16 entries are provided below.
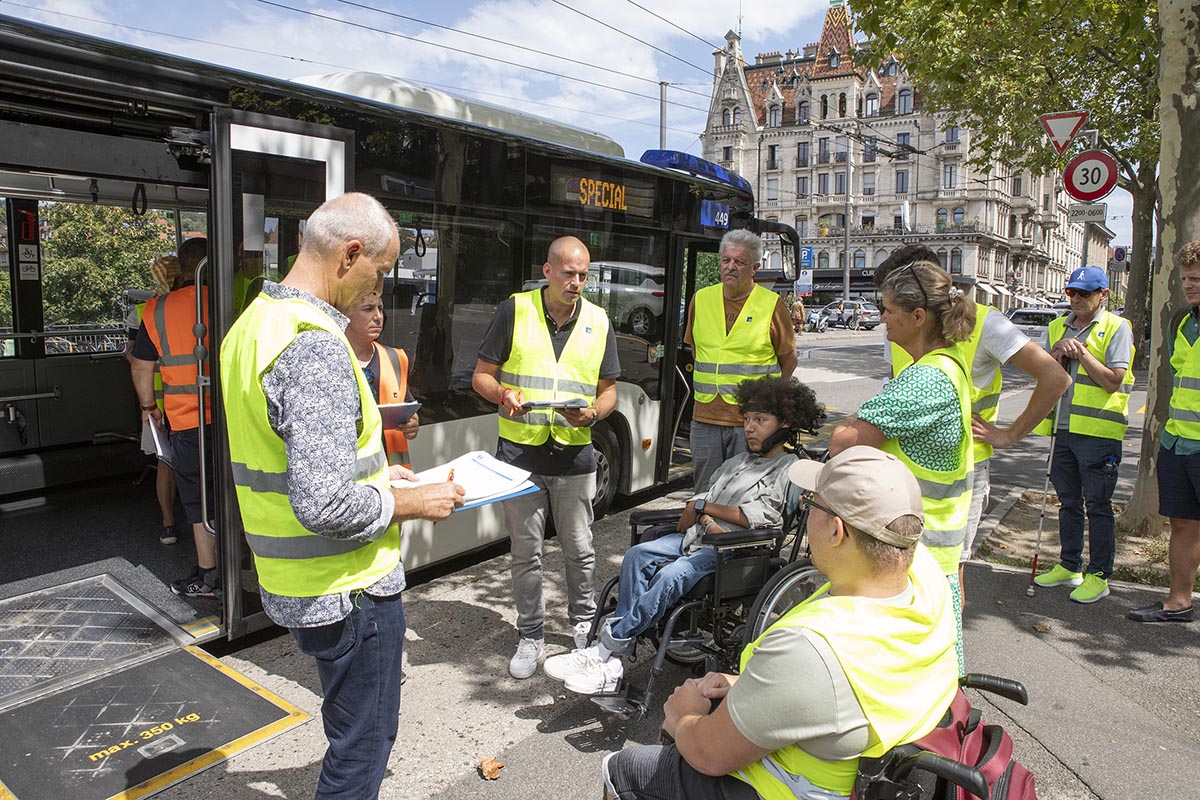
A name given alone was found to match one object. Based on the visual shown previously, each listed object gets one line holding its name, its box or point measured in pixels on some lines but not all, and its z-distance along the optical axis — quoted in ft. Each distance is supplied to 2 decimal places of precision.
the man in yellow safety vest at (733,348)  16.17
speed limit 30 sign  27.32
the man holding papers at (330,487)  6.39
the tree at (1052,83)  44.73
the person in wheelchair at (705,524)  11.97
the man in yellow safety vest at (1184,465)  15.38
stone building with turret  246.88
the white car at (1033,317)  99.37
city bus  12.52
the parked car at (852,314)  155.63
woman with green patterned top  9.49
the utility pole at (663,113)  95.45
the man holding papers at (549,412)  13.41
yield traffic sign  27.30
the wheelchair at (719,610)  11.78
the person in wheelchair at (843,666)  5.68
